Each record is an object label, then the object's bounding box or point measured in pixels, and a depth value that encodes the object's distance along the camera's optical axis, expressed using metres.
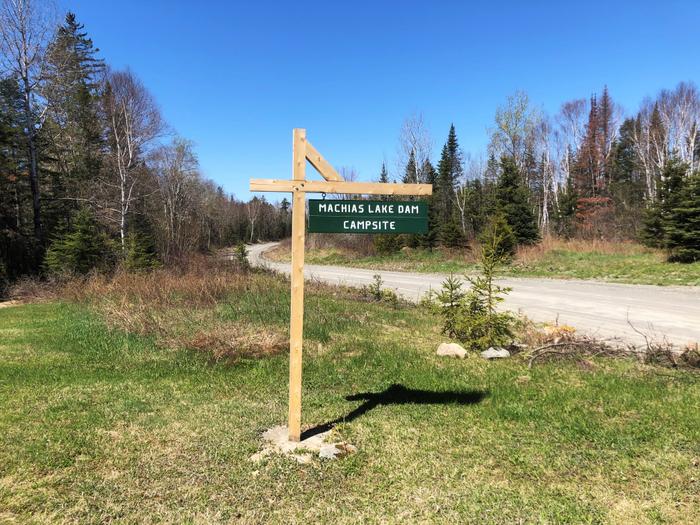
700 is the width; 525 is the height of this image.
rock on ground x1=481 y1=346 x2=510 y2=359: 6.54
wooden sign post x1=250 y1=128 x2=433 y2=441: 3.64
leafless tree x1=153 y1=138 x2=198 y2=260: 38.09
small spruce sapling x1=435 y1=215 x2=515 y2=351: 6.94
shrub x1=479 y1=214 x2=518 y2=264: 21.20
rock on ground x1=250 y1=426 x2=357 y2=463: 3.51
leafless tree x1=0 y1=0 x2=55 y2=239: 18.38
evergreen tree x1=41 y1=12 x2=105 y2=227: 20.47
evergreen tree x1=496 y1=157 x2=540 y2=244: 25.97
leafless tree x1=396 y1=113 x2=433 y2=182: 37.84
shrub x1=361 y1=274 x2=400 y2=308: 11.57
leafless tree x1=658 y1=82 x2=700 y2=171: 33.47
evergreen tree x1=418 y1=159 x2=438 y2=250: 30.17
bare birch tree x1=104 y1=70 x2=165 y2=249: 25.09
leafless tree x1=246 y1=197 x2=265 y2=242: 73.76
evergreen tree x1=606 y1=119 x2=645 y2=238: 29.85
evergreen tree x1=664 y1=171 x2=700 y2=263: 17.14
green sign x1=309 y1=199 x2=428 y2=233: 3.70
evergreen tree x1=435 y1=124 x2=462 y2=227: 40.75
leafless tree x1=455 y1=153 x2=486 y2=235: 36.19
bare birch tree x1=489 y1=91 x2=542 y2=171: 36.41
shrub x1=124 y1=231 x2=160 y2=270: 16.75
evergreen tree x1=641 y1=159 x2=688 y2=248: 21.17
